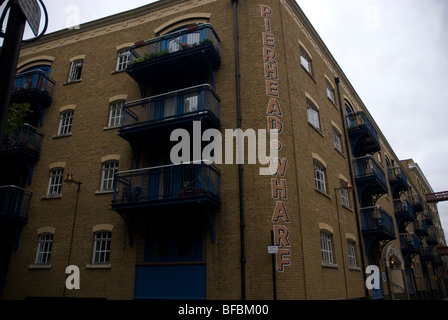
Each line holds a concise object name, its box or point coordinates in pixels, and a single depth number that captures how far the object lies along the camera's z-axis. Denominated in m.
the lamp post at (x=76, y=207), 13.20
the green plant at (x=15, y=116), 11.16
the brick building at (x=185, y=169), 11.38
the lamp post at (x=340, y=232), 14.57
